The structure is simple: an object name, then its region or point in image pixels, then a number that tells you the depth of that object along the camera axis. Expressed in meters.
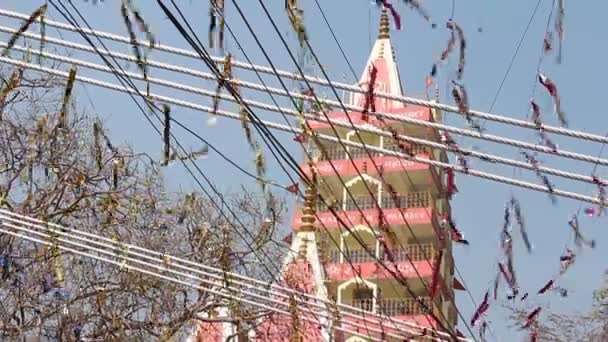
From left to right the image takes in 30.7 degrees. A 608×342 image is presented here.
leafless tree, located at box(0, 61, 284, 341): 12.16
